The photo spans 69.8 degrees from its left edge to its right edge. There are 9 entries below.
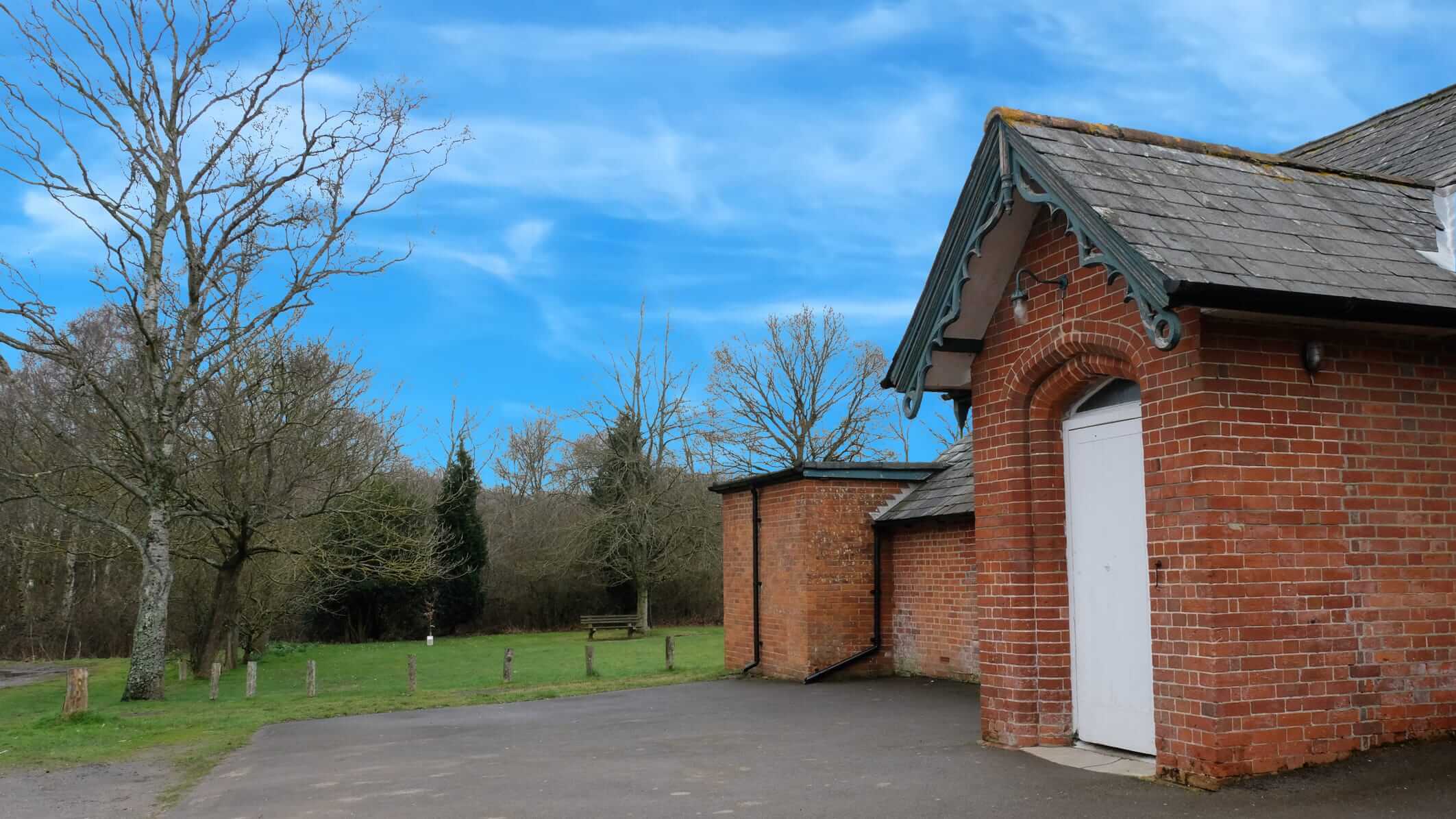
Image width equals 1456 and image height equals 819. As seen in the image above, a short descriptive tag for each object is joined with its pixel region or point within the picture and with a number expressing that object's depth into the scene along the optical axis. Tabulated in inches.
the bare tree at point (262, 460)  842.2
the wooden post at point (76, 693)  565.3
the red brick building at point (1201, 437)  254.7
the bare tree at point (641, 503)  1588.3
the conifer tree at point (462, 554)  1588.3
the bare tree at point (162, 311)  737.0
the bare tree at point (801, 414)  1679.4
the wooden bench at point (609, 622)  1517.0
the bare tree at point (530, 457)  1987.0
